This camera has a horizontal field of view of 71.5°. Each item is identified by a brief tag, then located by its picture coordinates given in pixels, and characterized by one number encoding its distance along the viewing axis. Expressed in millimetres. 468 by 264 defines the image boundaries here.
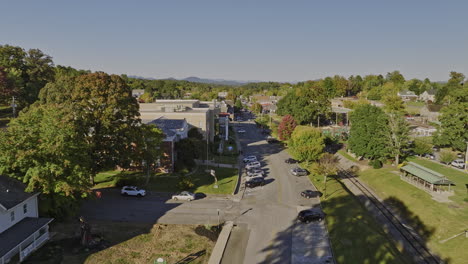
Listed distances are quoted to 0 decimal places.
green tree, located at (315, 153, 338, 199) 44969
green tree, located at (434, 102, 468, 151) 58250
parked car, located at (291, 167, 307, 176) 49938
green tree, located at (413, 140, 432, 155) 56594
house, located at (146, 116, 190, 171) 47438
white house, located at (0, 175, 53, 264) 22306
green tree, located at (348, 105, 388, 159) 55688
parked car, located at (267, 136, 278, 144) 80500
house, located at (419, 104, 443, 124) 99588
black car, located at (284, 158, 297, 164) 59025
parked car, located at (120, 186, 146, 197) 38250
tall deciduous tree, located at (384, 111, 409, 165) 54625
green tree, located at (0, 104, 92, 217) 26906
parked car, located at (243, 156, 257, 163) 59094
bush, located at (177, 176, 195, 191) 40625
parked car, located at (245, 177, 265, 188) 43719
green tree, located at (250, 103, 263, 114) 149900
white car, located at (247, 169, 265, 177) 49194
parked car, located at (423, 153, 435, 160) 58544
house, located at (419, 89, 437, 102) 141962
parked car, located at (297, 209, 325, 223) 32375
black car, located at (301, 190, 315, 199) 40066
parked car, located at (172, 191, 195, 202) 37688
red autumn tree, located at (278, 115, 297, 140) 73250
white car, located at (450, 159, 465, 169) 51906
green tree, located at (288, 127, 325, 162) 52969
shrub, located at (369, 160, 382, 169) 54250
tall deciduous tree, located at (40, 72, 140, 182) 36188
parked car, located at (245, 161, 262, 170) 53025
